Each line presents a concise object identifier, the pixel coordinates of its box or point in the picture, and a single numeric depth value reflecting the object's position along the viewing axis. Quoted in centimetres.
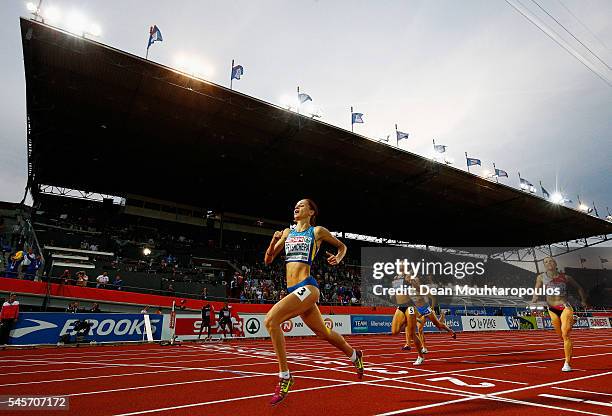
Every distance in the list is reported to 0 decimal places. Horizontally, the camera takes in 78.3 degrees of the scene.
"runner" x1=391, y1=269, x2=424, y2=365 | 911
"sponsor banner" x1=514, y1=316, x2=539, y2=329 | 3103
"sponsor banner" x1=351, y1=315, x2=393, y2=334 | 2430
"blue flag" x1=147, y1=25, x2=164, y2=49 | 1923
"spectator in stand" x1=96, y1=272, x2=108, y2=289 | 2034
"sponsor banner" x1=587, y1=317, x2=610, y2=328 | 3391
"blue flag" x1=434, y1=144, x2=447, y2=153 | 2806
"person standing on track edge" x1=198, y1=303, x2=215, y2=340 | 1806
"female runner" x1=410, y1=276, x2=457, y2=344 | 991
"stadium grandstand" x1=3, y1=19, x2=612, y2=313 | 1994
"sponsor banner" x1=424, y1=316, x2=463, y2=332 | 2659
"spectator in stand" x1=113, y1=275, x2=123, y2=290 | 2112
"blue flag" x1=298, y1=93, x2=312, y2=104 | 2253
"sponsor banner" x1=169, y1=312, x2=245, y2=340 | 1720
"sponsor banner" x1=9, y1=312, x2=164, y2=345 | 1395
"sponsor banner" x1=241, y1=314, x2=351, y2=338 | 2011
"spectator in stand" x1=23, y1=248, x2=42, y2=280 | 1785
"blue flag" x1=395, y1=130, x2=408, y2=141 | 2777
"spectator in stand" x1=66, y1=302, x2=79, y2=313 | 1755
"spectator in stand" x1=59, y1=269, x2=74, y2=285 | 1897
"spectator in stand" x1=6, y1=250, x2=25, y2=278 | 1747
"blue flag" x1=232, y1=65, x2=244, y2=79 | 2162
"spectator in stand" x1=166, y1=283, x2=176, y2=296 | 2291
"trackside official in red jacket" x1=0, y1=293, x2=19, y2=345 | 1327
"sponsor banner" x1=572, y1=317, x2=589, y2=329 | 3262
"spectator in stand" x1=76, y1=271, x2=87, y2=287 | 1969
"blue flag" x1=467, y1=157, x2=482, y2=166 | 3119
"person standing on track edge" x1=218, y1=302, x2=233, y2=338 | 1892
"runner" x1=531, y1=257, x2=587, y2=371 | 764
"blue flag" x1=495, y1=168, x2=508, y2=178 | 3201
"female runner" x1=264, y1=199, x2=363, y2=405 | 440
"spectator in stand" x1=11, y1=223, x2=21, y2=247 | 2357
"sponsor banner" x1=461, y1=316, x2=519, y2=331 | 2805
